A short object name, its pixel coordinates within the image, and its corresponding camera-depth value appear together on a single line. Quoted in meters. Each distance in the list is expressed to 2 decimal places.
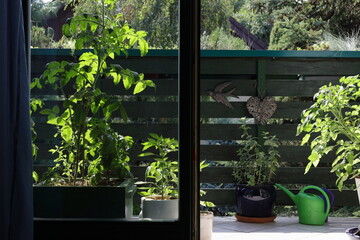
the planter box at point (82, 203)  1.97
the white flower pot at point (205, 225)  2.61
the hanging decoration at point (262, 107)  3.84
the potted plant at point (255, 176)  3.41
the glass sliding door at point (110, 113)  1.97
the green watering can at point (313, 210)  3.32
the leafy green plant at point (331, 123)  2.79
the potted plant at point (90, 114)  1.99
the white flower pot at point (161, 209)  1.96
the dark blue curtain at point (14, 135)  1.71
